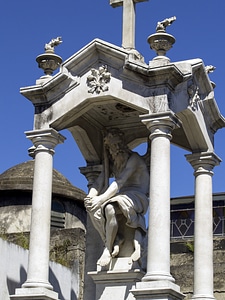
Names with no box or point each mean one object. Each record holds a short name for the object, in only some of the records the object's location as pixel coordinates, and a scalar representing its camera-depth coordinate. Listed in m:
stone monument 13.35
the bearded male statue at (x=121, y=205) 14.21
